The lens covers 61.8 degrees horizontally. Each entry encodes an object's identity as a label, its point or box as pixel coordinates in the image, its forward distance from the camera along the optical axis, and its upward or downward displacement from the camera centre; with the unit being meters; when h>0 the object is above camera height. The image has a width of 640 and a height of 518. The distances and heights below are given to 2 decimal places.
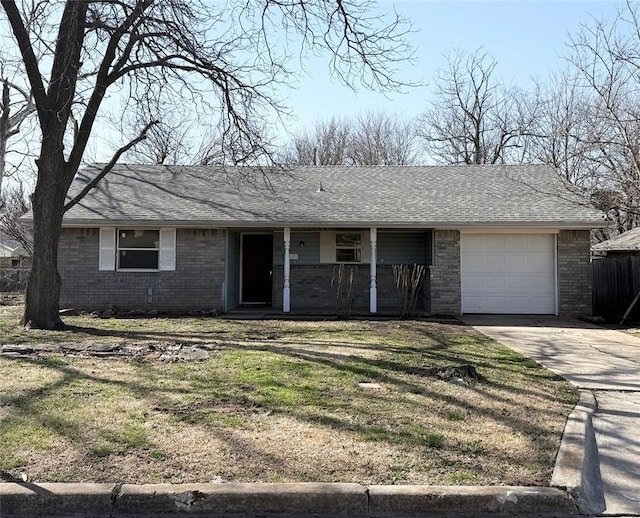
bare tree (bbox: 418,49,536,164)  33.59 +8.84
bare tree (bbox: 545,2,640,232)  12.38 +3.16
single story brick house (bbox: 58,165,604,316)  14.48 +0.78
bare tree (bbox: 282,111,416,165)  36.16 +8.44
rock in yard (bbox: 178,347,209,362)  7.71 -1.22
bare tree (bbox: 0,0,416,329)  10.34 +4.04
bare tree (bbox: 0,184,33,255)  26.51 +3.43
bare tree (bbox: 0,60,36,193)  21.59 +6.53
